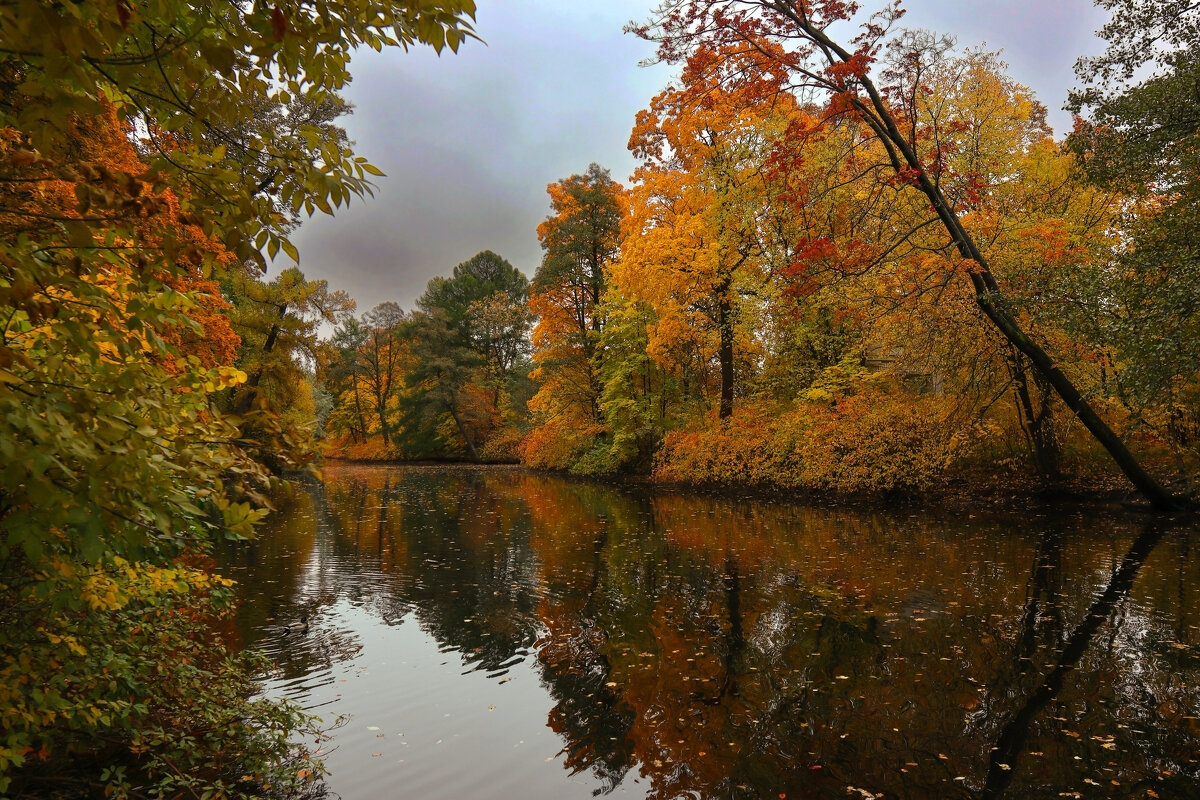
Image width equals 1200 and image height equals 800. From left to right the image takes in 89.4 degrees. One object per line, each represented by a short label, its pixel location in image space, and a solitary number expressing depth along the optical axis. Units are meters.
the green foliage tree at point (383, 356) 49.94
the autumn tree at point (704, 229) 17.66
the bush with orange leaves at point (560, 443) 29.39
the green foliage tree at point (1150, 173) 8.68
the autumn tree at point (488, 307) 43.56
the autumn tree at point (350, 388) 51.08
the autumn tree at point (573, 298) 27.41
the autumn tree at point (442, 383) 42.78
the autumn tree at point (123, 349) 1.78
